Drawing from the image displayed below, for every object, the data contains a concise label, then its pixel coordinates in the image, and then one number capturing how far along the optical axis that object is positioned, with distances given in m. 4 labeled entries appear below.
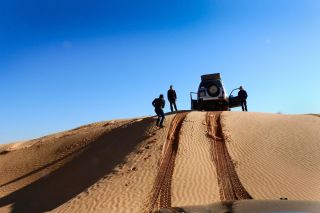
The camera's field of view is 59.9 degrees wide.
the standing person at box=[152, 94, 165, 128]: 14.19
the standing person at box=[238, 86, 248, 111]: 18.55
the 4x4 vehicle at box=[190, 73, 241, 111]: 18.10
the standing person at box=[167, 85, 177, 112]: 18.07
